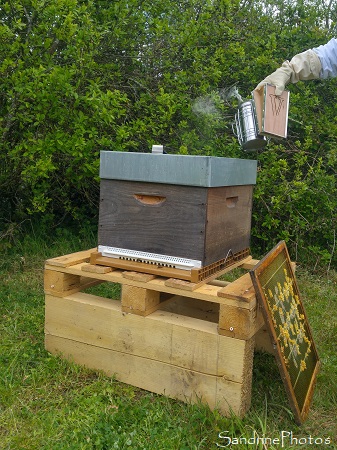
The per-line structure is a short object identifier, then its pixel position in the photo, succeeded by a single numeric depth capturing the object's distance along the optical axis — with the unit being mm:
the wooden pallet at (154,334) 1968
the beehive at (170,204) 2041
